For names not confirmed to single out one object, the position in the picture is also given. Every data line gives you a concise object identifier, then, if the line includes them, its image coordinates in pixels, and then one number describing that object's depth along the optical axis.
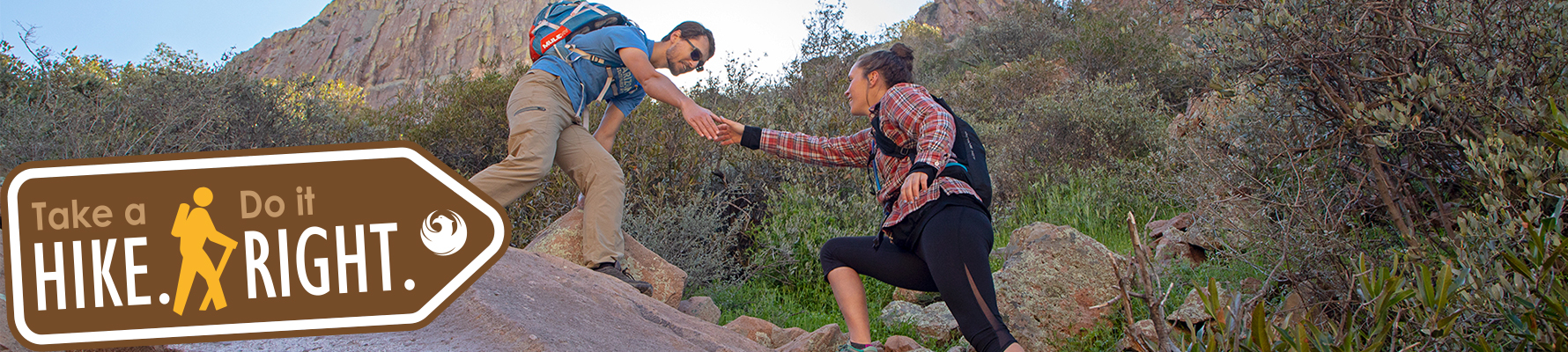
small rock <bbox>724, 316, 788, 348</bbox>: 4.31
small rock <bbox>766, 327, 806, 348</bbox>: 4.29
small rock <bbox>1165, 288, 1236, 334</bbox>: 3.99
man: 4.21
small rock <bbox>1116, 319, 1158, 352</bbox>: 3.83
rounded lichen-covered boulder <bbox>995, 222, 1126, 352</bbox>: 4.46
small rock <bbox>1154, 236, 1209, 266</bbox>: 5.56
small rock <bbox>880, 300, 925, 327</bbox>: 4.67
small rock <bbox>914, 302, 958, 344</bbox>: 4.44
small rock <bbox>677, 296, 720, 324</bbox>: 4.86
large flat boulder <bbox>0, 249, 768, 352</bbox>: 2.83
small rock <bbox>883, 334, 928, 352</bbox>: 3.99
